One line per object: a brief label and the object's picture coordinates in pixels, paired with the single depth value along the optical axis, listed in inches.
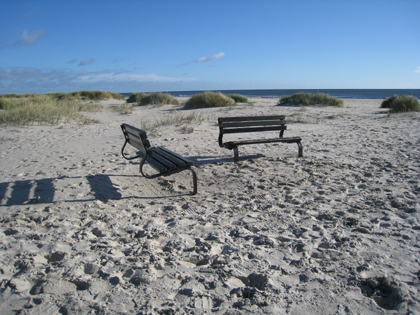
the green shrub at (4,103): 649.9
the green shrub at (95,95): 1239.5
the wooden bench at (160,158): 149.8
